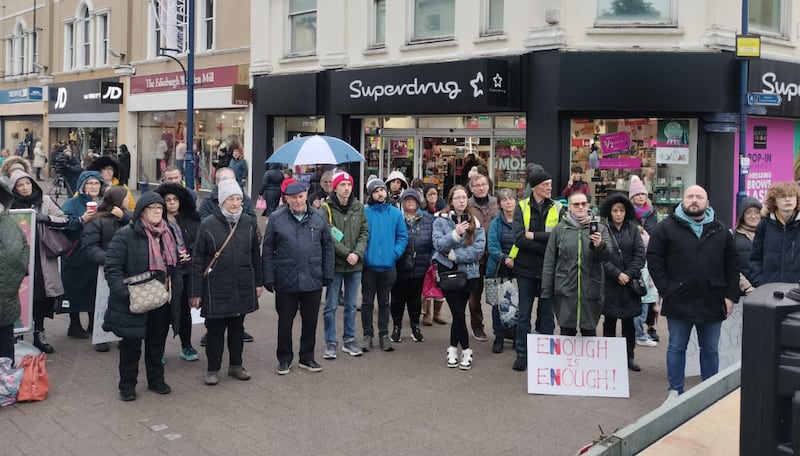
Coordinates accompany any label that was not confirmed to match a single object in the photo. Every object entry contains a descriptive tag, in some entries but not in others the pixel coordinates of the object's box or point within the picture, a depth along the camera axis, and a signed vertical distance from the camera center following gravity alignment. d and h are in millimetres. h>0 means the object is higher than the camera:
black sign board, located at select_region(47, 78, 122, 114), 28234 +3514
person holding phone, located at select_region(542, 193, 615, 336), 6793 -679
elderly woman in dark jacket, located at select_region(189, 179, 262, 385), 6719 -752
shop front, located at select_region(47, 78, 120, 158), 28089 +2717
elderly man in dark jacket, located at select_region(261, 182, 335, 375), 7125 -697
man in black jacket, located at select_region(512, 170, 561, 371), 7395 -485
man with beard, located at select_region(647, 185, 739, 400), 6172 -631
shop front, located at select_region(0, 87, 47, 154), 33438 +3293
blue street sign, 13180 +1745
